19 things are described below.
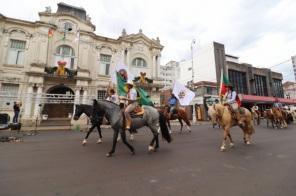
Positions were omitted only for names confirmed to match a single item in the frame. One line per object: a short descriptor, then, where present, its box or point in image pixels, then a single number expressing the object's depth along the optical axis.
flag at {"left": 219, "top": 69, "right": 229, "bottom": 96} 7.33
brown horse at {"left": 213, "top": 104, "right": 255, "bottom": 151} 6.06
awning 29.92
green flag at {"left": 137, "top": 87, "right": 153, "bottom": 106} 6.15
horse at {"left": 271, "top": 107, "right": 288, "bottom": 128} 12.92
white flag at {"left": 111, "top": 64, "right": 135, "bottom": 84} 6.79
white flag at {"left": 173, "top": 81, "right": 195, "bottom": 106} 10.39
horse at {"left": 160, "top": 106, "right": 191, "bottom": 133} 10.64
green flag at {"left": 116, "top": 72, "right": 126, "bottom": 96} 6.40
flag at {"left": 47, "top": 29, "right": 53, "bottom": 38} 19.34
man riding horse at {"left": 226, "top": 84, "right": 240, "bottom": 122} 6.52
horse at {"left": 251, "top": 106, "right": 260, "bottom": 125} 16.41
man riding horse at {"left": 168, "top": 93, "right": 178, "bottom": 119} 10.73
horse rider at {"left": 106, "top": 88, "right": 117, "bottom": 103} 8.49
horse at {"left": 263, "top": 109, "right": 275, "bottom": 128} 13.27
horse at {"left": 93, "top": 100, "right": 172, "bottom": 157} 5.25
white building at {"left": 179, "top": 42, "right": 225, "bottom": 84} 31.89
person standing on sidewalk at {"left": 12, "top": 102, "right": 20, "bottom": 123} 12.81
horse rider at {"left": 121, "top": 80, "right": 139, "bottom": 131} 5.43
